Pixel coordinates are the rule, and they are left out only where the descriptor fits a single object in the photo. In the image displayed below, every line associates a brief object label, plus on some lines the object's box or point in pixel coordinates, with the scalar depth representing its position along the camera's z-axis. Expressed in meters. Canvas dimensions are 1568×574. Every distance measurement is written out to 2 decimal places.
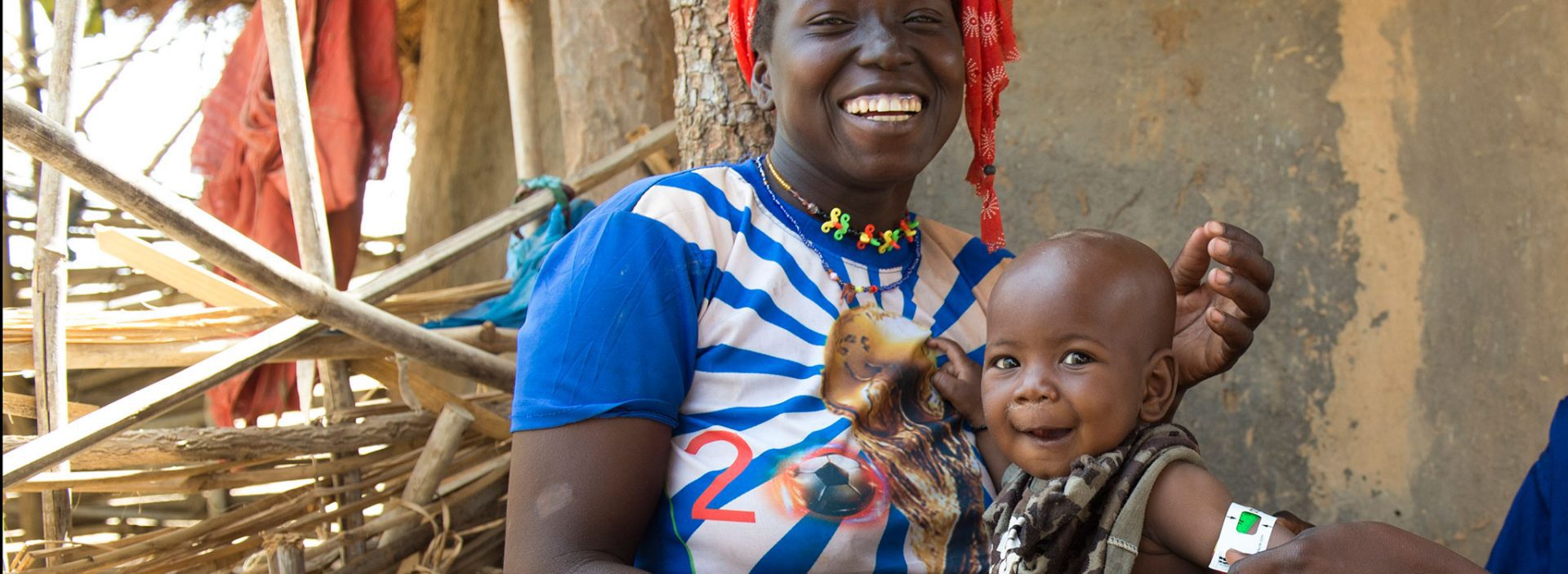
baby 1.71
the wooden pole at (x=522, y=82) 4.27
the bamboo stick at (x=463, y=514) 3.22
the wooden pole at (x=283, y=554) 2.81
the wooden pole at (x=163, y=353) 2.85
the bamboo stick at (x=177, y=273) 2.68
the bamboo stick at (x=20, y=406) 2.95
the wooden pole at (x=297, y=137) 2.96
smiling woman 1.82
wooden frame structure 2.45
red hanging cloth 3.91
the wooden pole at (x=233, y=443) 2.96
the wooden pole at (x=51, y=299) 2.62
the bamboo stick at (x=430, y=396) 3.48
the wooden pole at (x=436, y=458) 3.33
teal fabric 3.72
